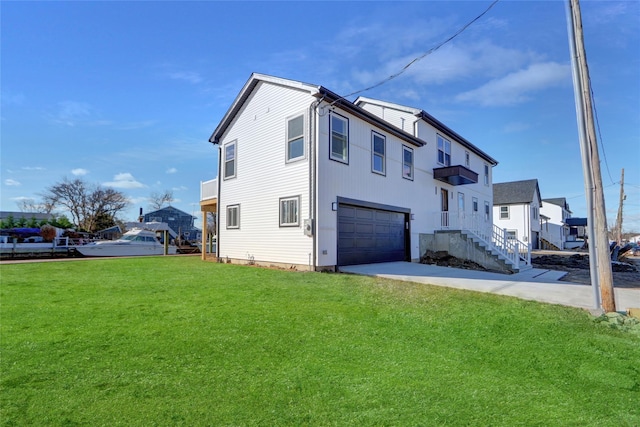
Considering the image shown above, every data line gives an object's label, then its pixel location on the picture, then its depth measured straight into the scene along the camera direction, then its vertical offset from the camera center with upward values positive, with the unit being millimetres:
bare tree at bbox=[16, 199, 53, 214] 46188 +4547
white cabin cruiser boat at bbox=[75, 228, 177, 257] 20500 -630
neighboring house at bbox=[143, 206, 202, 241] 47812 +2846
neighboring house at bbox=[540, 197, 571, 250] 36500 +1565
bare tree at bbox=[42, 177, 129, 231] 38688 +4616
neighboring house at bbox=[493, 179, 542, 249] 31375 +2807
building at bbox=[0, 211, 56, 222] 40156 +2972
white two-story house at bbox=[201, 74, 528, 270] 10578 +2265
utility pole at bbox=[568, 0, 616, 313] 5434 +1382
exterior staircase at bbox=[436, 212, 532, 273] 12305 -530
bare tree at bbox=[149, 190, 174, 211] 53125 +6454
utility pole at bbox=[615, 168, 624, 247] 26922 +2438
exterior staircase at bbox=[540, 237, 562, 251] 35653 -963
